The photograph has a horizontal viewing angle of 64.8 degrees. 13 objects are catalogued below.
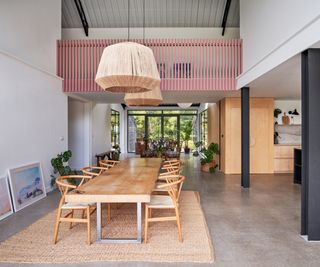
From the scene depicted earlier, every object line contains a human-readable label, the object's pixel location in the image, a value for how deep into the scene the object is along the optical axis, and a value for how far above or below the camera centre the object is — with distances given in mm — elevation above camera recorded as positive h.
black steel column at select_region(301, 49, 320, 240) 3191 -194
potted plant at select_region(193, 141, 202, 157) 13617 -1172
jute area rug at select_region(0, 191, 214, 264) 2695 -1351
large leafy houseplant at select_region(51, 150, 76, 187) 5758 -819
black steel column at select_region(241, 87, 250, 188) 6109 -222
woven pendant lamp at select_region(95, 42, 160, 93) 2875 +748
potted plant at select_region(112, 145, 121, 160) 10080 -1018
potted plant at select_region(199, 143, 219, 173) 8266 -975
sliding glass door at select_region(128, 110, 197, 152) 15820 +512
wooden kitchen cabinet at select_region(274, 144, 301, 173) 8055 -872
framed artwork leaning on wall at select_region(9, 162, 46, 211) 4395 -1026
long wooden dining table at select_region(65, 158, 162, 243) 2701 -677
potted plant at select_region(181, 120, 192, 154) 14853 -181
